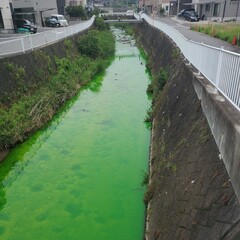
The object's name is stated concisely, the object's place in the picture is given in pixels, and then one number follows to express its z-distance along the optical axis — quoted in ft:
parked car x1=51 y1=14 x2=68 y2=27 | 105.81
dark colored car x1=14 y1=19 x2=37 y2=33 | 83.56
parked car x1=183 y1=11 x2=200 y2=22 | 123.85
